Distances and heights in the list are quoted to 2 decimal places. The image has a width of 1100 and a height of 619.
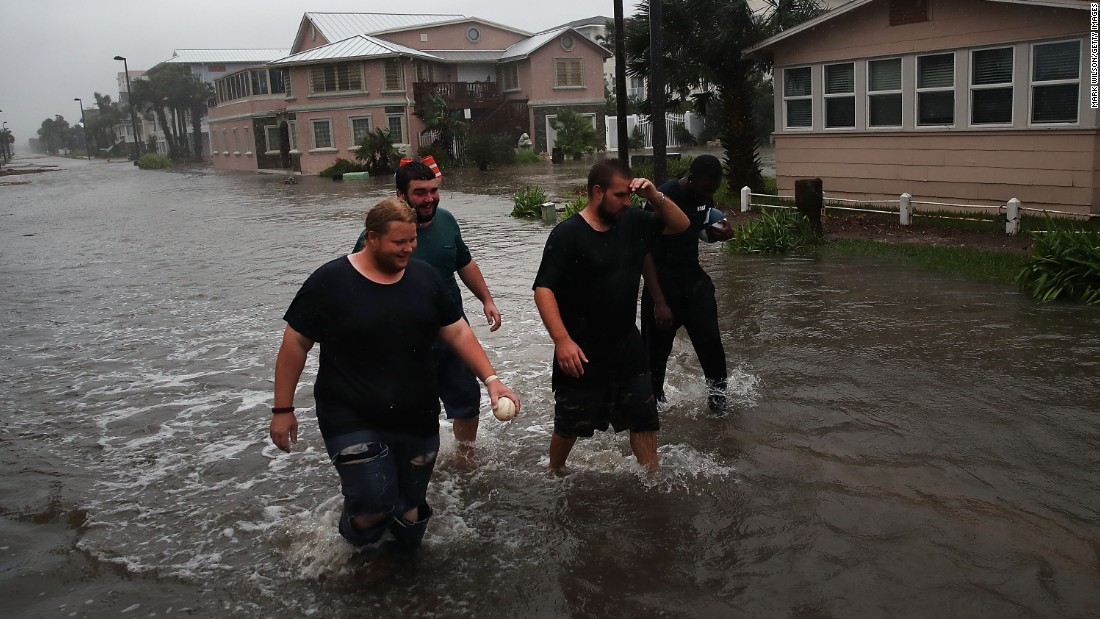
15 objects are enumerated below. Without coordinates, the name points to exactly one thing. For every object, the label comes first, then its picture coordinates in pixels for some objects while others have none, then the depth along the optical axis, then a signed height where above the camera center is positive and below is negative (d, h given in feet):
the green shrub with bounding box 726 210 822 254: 47.70 -5.11
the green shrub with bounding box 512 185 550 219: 69.36 -4.31
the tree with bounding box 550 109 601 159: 151.12 +0.75
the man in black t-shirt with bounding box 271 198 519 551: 14.66 -3.14
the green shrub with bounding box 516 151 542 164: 152.97 -2.32
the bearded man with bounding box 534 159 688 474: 17.42 -2.92
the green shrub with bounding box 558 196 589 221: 62.22 -4.27
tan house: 48.91 +1.08
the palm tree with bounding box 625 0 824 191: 65.98 +5.47
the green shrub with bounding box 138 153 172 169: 221.66 -0.20
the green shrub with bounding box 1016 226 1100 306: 32.91 -5.17
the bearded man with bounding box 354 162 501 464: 18.56 -2.36
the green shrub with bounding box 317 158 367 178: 147.54 -2.44
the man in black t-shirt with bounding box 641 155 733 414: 22.13 -3.27
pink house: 157.99 +11.00
